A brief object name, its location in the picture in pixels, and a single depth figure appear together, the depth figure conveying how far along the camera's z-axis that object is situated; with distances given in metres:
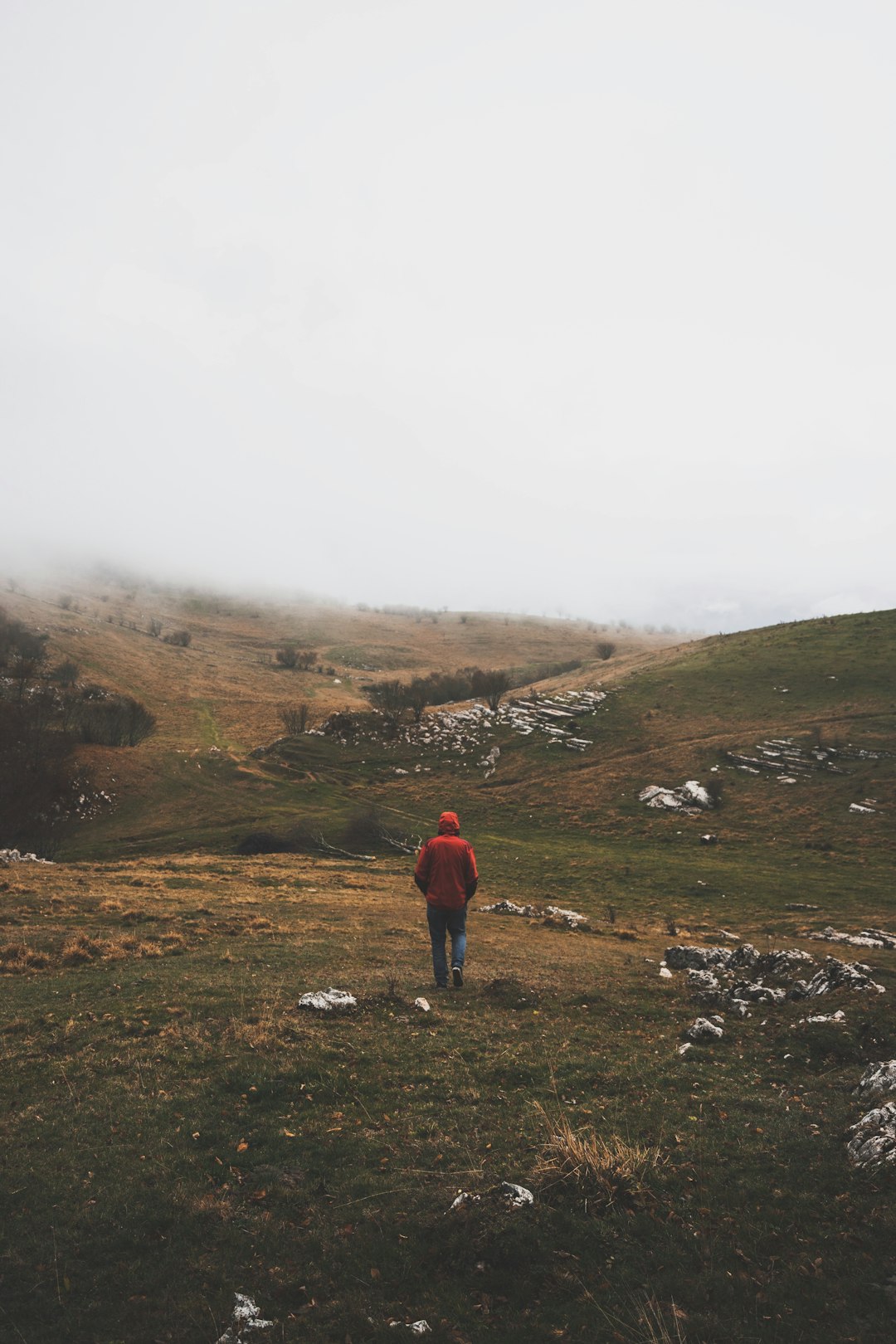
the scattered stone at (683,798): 55.78
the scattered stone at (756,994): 13.86
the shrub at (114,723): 78.62
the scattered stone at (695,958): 19.59
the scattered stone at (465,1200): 6.25
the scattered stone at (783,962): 17.22
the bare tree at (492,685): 92.25
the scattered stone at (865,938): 24.72
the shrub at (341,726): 86.69
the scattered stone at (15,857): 40.25
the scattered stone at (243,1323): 4.95
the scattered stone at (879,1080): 8.30
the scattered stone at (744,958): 18.91
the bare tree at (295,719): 91.69
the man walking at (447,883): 14.44
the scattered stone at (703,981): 15.98
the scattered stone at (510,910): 32.20
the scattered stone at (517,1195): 6.23
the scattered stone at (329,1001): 13.09
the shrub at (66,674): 106.93
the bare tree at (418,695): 88.06
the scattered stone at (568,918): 29.66
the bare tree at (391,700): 88.25
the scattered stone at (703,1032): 11.78
